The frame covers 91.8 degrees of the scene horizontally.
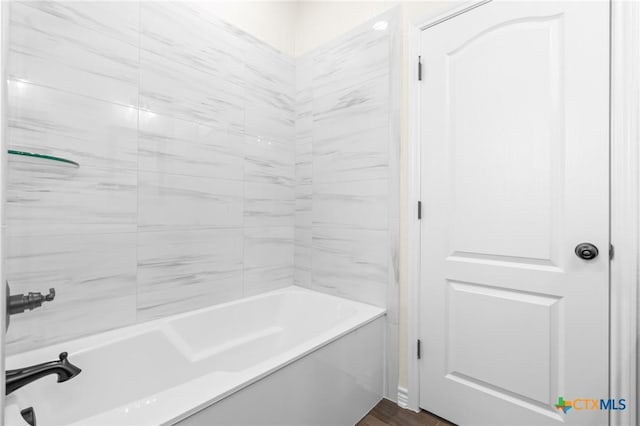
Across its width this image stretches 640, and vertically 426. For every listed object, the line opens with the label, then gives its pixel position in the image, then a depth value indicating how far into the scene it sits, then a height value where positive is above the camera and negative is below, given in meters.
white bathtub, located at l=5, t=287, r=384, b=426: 1.01 -0.68
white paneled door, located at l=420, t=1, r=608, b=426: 1.23 +0.00
